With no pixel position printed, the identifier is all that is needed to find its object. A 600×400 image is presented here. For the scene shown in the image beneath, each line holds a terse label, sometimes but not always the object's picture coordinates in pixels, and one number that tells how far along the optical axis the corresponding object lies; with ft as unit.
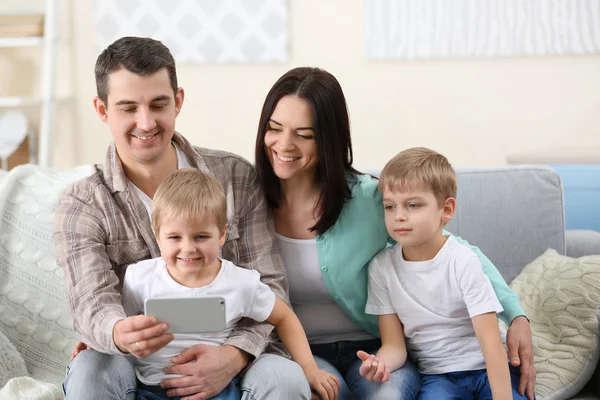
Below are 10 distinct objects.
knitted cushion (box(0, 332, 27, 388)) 8.69
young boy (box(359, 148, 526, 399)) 8.34
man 7.89
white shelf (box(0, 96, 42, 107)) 14.72
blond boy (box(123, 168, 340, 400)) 7.93
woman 8.66
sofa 9.17
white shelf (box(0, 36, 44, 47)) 15.06
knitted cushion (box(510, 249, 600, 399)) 8.71
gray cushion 9.70
